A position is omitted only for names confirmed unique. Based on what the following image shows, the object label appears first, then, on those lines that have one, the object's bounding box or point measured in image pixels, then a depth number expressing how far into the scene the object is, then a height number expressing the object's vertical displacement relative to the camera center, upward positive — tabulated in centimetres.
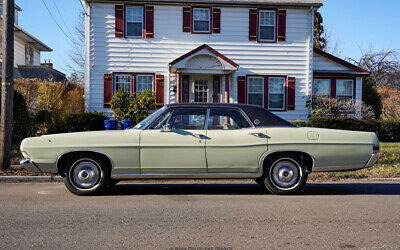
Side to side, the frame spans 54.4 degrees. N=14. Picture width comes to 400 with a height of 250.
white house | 1791 +313
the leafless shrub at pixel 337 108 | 1759 +60
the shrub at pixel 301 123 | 1650 -14
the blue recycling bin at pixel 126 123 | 1633 -24
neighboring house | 2712 +477
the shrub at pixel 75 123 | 1435 -24
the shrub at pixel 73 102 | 1746 +69
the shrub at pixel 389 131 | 1595 -40
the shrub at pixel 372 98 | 2048 +118
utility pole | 891 +80
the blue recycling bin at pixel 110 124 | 1592 -28
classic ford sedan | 639 -53
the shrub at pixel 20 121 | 1232 -17
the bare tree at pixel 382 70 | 3662 +496
